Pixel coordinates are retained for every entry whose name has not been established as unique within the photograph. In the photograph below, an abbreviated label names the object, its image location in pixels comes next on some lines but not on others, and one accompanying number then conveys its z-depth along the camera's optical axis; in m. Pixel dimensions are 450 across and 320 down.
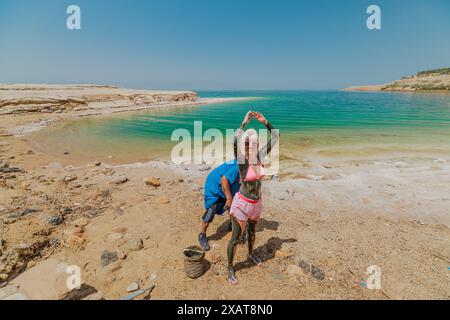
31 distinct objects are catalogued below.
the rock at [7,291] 2.95
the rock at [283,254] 3.83
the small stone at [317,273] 3.37
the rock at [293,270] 3.45
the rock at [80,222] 4.60
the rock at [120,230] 4.45
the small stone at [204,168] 8.46
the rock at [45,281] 3.03
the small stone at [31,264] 3.55
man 3.49
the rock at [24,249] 3.70
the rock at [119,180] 6.99
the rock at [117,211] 5.13
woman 2.96
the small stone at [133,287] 3.14
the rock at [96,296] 3.00
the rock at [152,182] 6.82
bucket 3.31
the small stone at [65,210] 5.02
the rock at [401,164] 8.51
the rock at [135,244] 3.98
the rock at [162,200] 5.68
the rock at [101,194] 5.85
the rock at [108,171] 7.78
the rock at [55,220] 4.58
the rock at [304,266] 3.52
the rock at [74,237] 4.08
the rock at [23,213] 4.61
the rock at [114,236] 4.20
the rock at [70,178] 6.98
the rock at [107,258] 3.65
